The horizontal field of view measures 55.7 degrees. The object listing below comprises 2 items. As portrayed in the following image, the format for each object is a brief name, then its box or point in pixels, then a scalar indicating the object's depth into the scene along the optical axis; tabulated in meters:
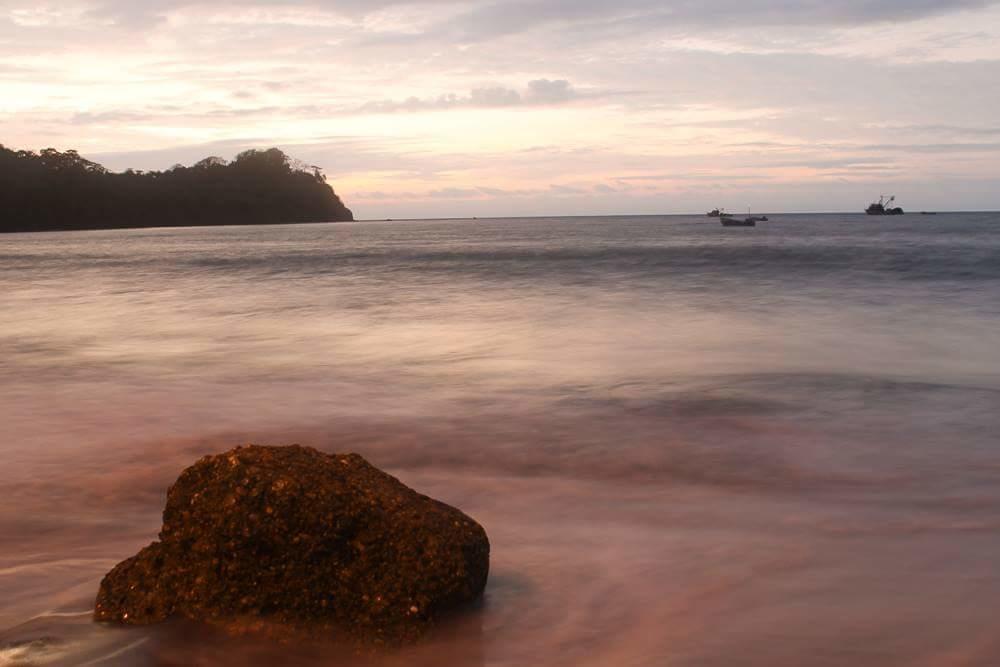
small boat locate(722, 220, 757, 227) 94.19
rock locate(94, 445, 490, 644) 3.48
